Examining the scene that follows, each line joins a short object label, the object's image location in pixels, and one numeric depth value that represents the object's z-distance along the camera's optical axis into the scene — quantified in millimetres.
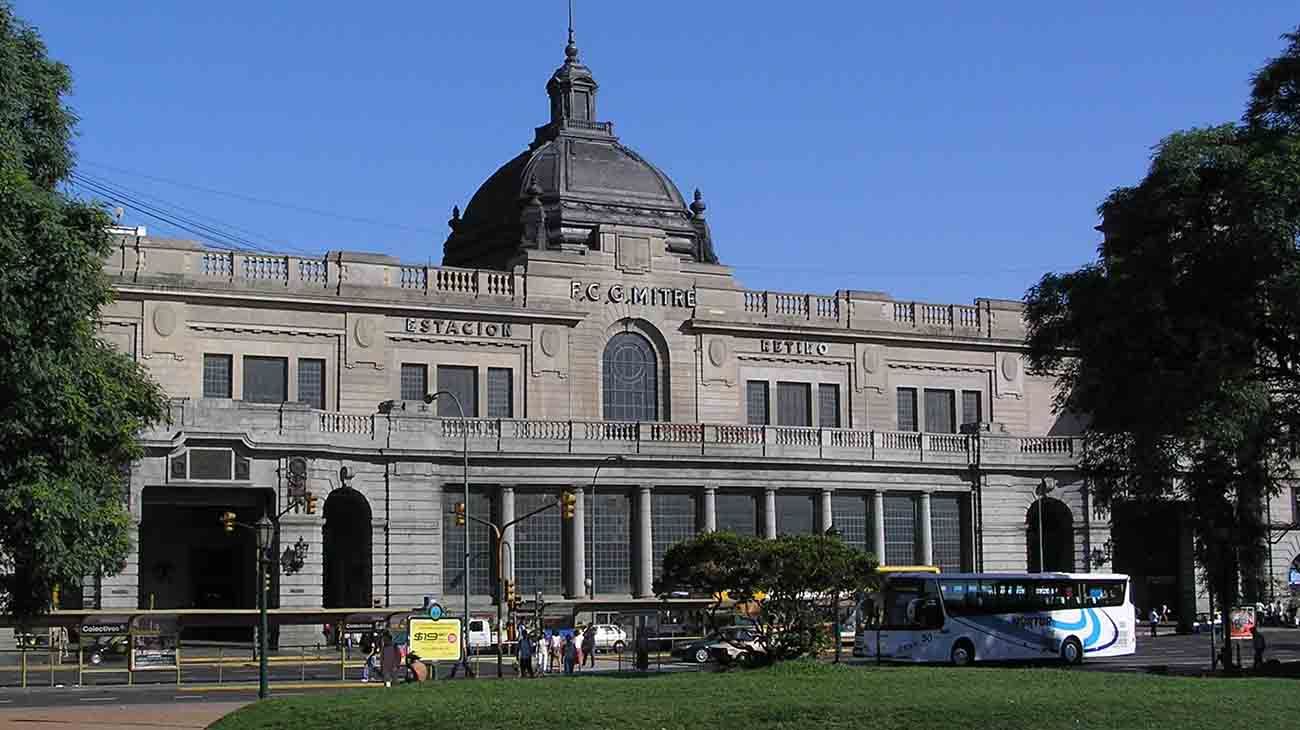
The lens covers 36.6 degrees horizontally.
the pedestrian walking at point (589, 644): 64062
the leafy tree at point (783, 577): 47188
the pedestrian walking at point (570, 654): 59031
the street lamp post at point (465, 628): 57406
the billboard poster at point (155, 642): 56031
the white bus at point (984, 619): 60688
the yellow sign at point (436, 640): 56344
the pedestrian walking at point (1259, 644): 52038
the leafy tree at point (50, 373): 31688
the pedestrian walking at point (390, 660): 46031
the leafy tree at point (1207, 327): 44875
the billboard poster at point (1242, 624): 72400
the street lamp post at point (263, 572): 42562
